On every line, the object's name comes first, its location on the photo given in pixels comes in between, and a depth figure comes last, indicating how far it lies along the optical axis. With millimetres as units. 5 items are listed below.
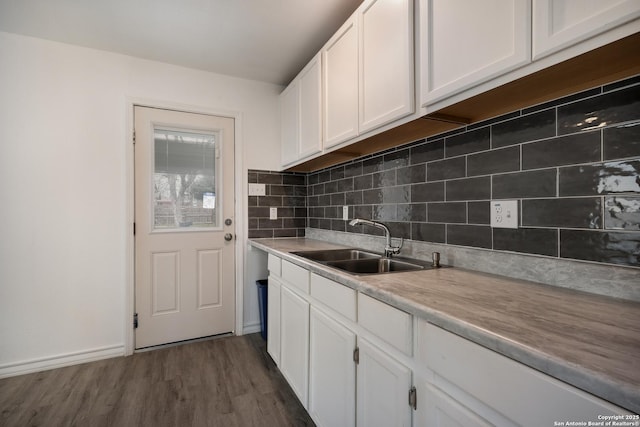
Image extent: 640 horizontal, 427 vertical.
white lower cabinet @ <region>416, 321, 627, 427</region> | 510
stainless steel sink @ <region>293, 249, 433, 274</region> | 1522
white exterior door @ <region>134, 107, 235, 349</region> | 2418
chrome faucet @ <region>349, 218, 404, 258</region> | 1684
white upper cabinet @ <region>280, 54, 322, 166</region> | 2027
